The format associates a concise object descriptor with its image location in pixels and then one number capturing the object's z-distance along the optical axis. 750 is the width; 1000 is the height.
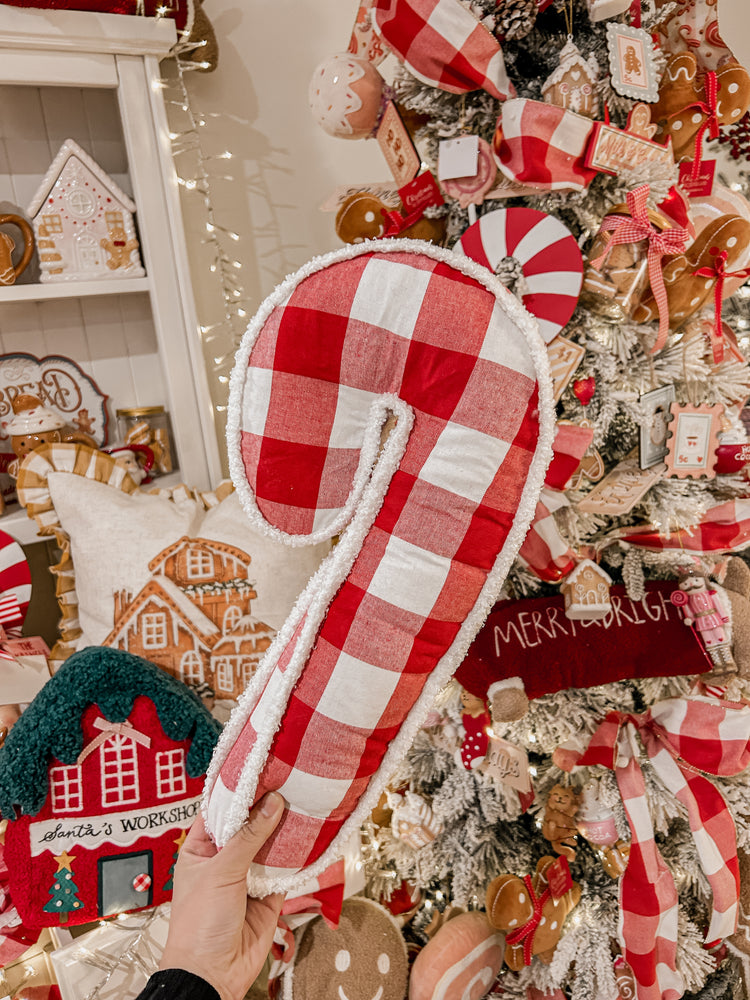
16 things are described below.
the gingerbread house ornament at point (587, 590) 0.92
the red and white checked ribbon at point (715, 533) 0.96
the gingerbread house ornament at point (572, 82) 0.80
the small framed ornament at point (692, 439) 0.91
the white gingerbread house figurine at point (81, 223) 1.08
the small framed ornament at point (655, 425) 0.90
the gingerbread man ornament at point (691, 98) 0.86
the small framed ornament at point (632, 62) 0.80
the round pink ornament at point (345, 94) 0.90
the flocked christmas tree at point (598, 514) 0.82
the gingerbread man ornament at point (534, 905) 1.03
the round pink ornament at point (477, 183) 0.85
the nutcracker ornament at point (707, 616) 0.96
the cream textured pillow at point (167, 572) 1.00
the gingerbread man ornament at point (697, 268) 0.86
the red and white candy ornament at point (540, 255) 0.81
